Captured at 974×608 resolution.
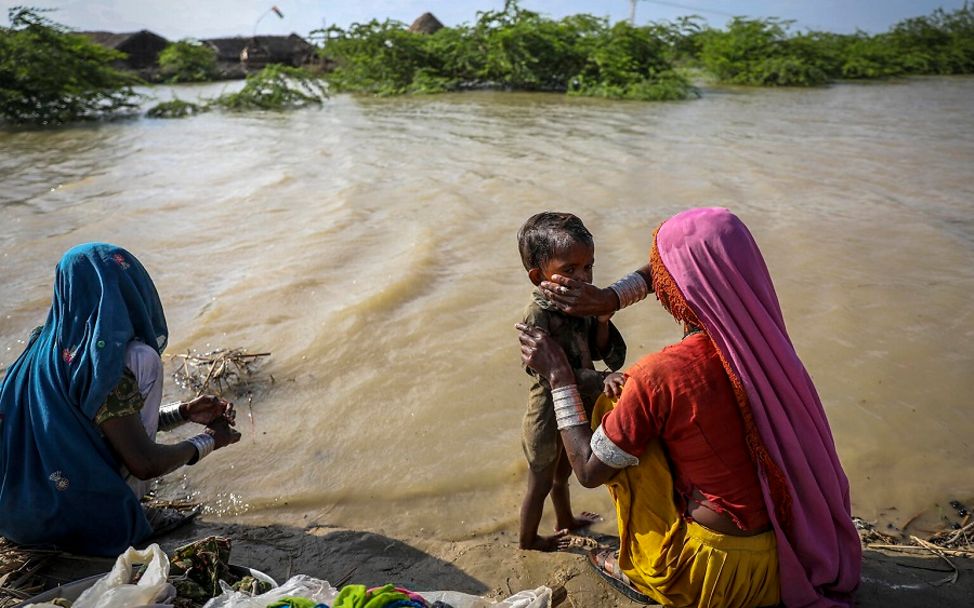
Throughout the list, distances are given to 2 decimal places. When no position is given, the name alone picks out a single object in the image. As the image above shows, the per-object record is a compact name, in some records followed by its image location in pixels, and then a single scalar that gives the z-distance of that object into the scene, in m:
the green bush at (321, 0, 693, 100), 17.16
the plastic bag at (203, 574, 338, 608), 1.99
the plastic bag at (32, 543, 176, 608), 1.95
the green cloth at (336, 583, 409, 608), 1.81
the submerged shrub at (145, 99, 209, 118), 15.70
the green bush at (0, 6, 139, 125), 14.64
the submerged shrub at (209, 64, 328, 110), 16.52
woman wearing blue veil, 2.41
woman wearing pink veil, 1.92
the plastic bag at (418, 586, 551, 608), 2.08
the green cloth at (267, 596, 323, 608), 1.90
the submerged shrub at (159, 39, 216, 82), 23.52
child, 2.38
